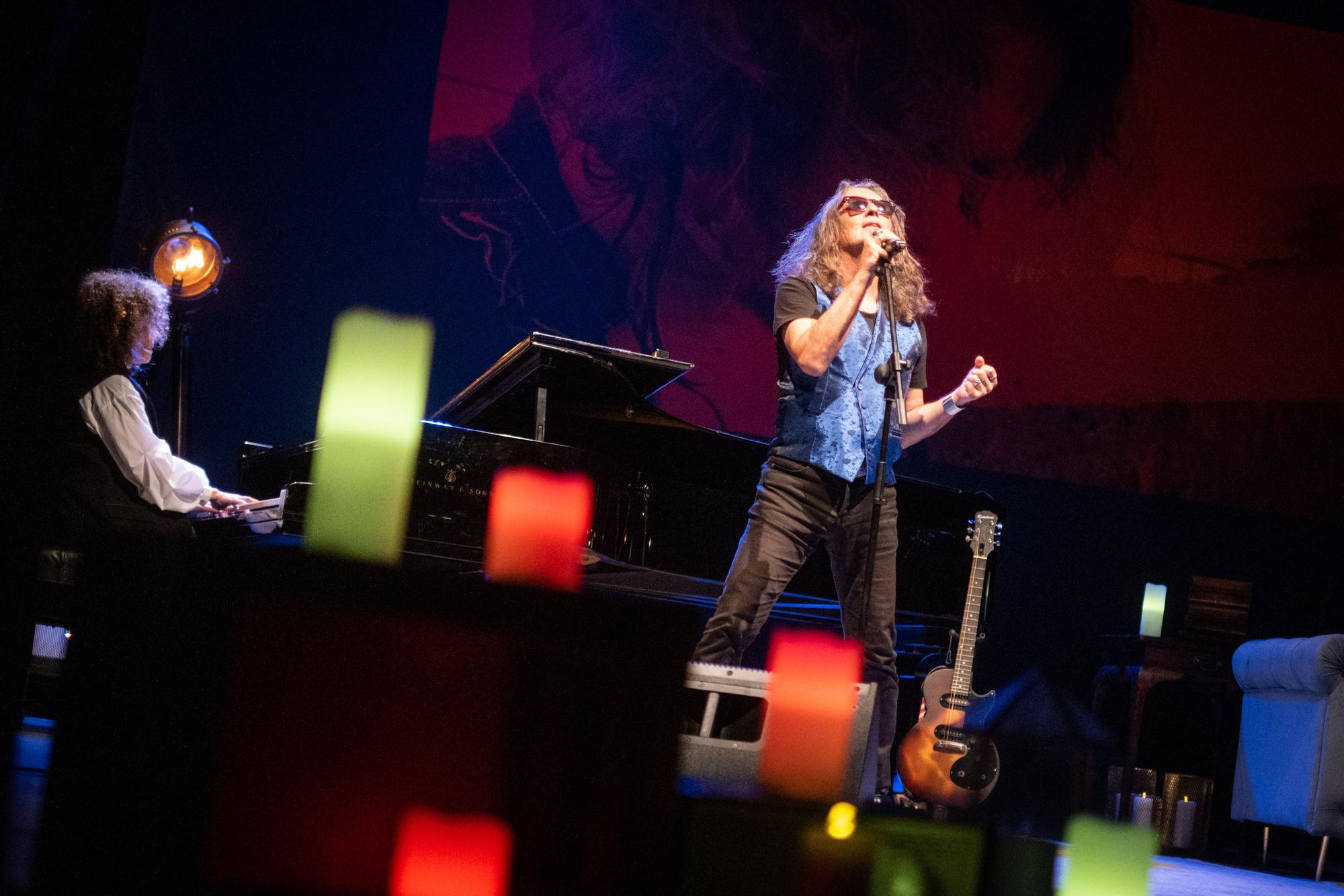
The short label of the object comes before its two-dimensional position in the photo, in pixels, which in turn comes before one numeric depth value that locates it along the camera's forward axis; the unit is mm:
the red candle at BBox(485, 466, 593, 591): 2266
